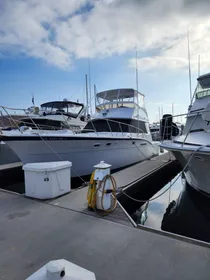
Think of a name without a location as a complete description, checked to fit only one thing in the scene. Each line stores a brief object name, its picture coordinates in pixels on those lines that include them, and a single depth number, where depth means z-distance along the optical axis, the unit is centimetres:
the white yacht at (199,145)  408
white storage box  396
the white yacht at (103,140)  664
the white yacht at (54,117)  1107
